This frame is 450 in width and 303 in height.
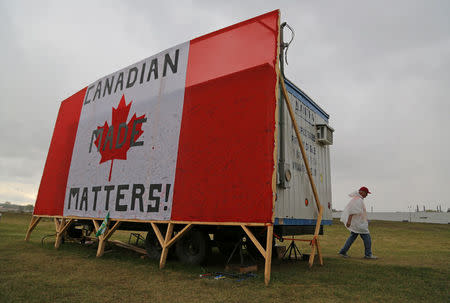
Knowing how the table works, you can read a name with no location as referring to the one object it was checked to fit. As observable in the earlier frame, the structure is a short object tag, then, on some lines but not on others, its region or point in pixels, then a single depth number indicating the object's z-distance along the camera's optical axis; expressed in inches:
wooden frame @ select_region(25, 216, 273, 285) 210.9
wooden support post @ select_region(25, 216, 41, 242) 463.2
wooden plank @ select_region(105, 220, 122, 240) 328.8
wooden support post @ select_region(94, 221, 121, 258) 330.0
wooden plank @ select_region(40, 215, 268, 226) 224.3
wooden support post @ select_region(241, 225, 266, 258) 214.3
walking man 324.5
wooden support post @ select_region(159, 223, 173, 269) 270.4
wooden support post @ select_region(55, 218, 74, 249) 404.5
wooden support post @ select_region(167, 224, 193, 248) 259.3
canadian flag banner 241.1
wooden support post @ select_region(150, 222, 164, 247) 278.5
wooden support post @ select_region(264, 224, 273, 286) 206.5
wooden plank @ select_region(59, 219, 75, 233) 394.0
